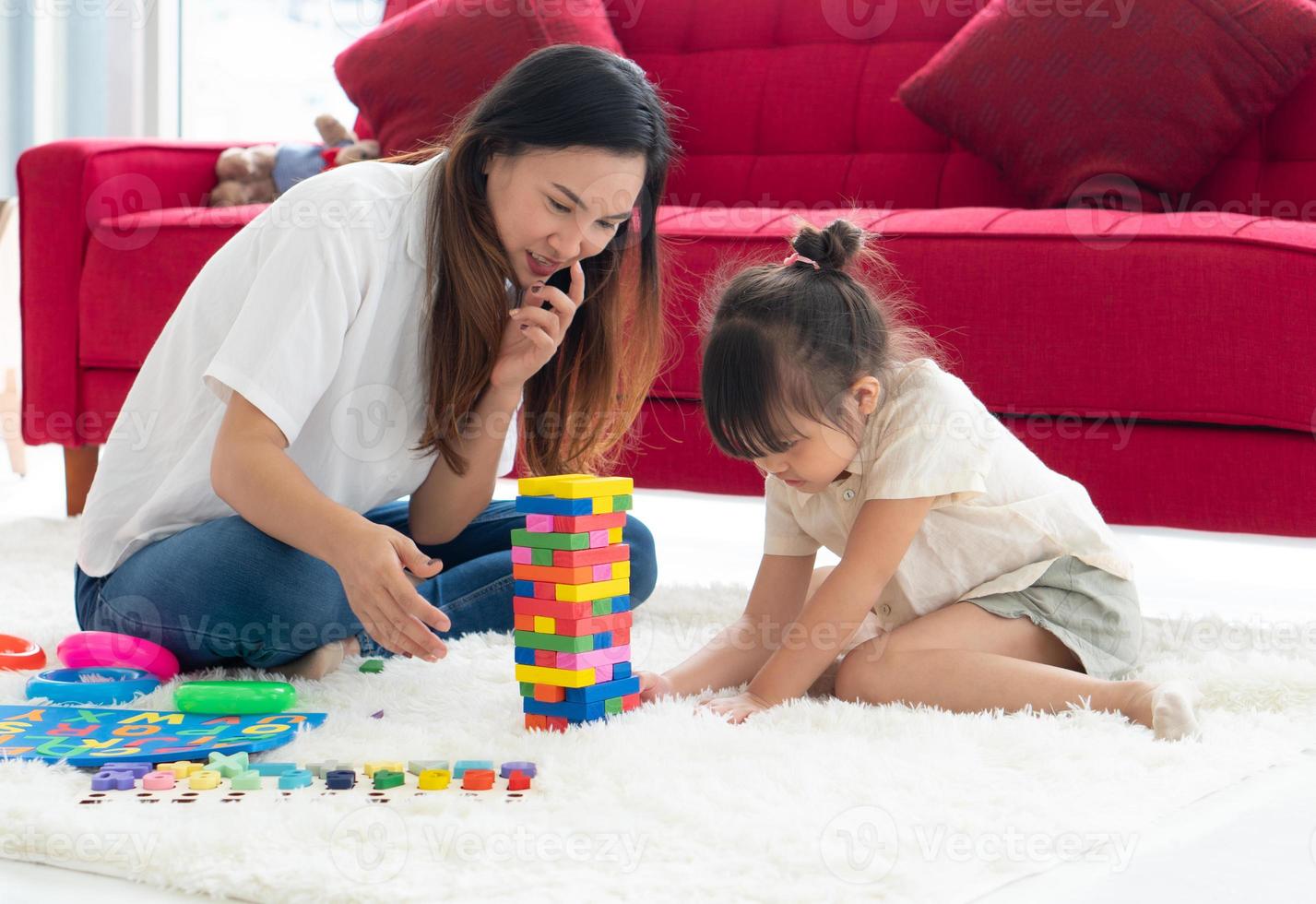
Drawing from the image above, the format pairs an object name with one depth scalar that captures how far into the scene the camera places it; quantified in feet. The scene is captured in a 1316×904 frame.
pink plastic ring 4.17
